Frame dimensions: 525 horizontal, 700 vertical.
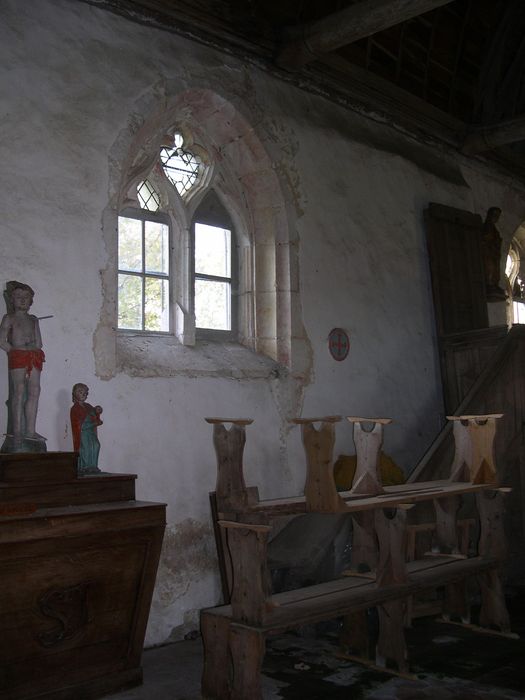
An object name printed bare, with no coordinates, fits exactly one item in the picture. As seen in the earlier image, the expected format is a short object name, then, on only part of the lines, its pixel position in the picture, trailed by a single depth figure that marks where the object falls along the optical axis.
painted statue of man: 4.37
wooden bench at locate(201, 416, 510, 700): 4.11
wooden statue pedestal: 3.82
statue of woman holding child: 4.65
